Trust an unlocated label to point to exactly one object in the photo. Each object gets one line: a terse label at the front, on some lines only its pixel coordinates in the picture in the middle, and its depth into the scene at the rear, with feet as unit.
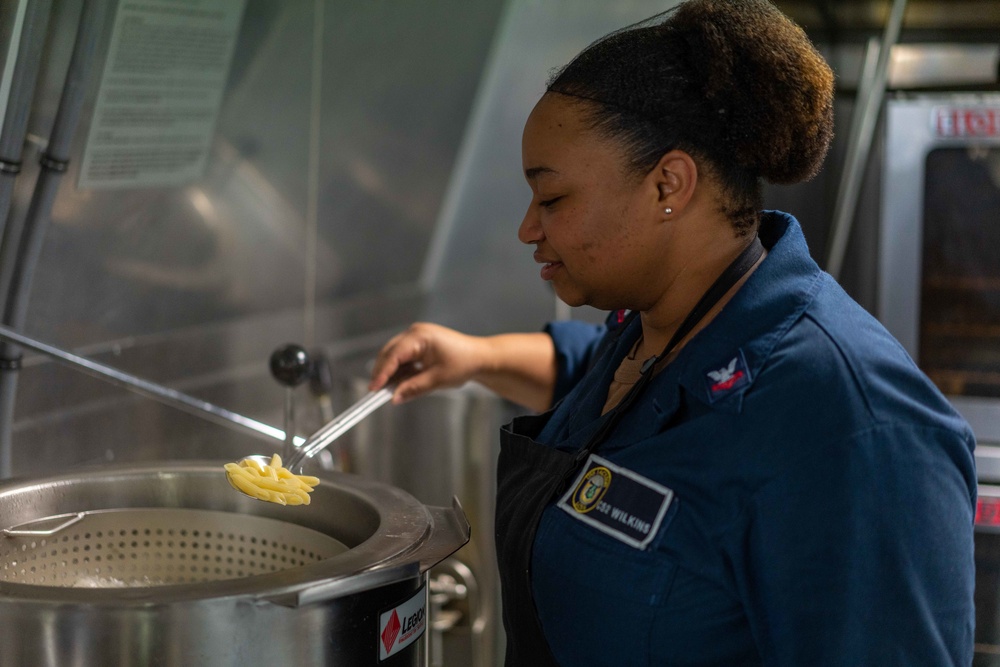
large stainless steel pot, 2.56
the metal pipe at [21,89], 3.85
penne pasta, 3.35
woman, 2.56
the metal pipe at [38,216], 4.16
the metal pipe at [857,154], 6.43
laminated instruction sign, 4.54
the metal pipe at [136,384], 3.96
